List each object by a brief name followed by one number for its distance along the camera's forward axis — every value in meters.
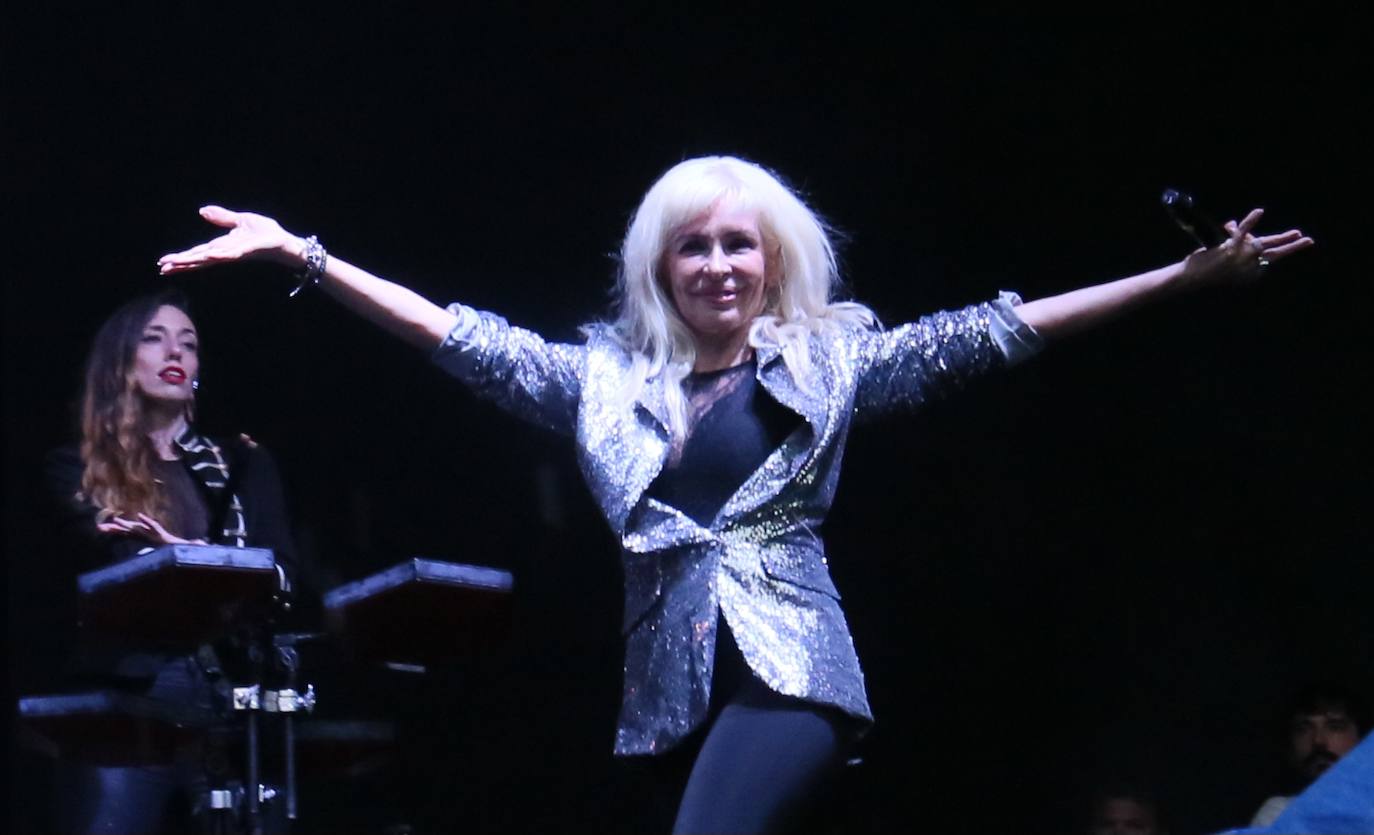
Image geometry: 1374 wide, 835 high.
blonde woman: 4.71
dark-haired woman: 5.95
